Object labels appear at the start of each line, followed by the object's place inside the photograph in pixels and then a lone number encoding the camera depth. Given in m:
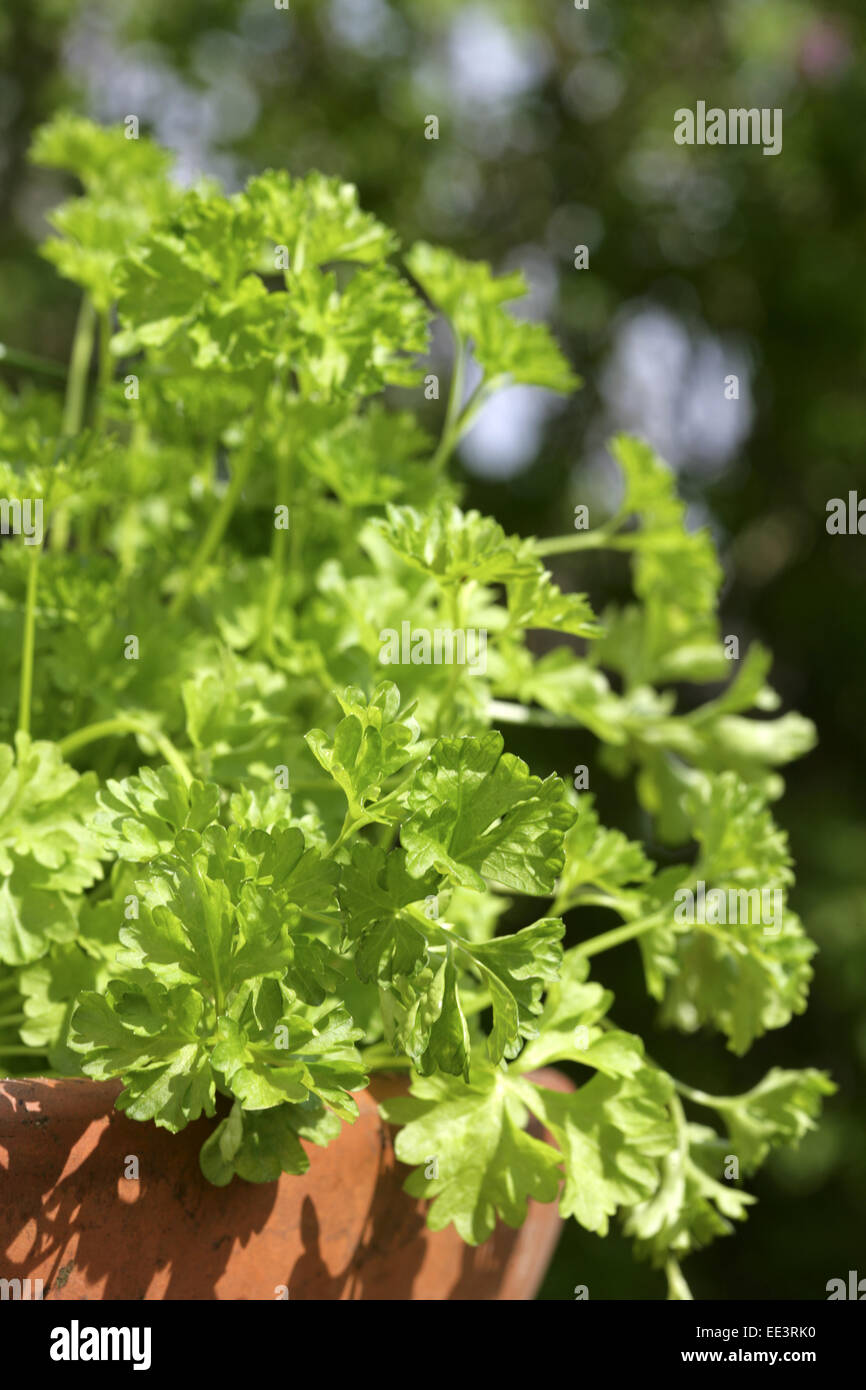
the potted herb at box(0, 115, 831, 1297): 0.85
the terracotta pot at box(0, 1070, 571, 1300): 0.85
